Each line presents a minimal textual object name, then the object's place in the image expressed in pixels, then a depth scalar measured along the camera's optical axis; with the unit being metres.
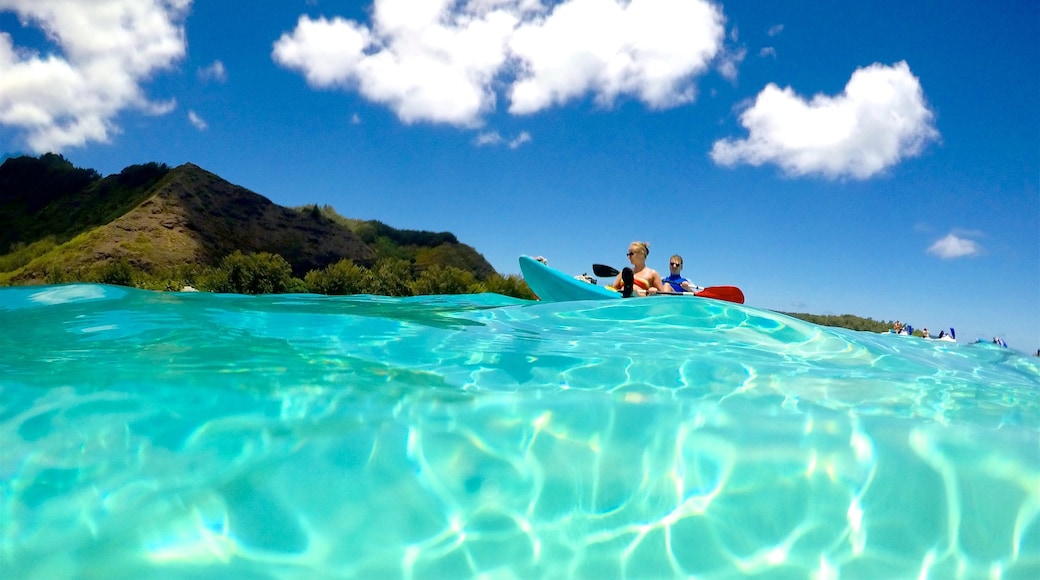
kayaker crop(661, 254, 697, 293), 7.96
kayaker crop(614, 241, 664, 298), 7.44
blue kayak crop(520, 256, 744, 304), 6.84
